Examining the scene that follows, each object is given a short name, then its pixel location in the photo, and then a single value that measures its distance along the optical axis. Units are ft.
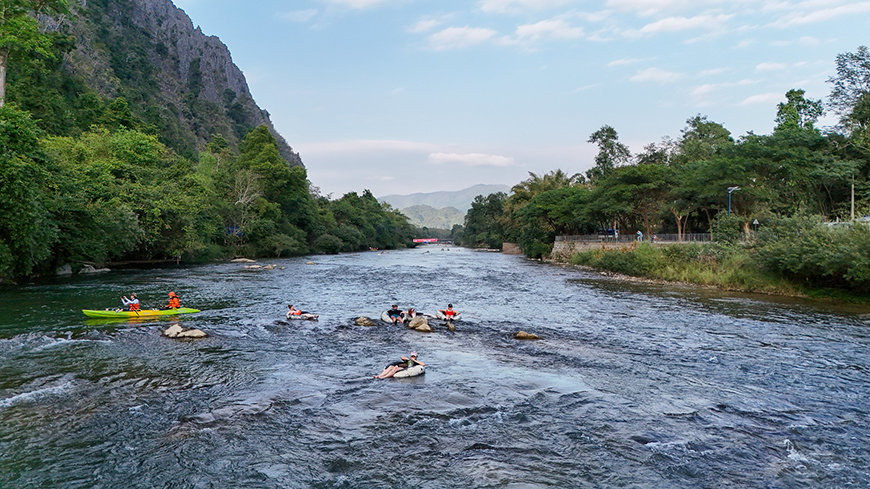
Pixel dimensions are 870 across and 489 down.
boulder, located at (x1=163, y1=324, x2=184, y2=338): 57.72
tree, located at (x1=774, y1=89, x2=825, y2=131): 207.41
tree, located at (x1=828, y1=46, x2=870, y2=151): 159.53
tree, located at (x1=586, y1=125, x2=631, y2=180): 290.56
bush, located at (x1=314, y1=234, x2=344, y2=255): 298.80
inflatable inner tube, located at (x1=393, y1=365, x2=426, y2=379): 43.52
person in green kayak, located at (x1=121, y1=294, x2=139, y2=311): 68.08
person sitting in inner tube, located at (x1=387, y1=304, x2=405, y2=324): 69.62
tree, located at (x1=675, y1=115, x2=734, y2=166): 213.25
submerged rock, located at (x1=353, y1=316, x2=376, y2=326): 68.31
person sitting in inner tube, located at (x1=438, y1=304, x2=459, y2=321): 70.64
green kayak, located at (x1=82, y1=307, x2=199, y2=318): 65.31
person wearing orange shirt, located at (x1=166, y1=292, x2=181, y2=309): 71.20
